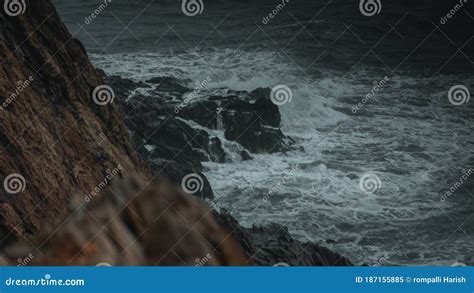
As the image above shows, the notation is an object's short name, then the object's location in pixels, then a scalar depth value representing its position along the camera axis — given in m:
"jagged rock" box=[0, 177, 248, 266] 9.63
